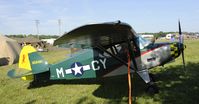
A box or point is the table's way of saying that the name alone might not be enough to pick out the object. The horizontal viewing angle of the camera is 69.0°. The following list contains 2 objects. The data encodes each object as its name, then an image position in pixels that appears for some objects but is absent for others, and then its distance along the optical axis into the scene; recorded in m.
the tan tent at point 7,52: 13.03
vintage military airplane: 4.71
